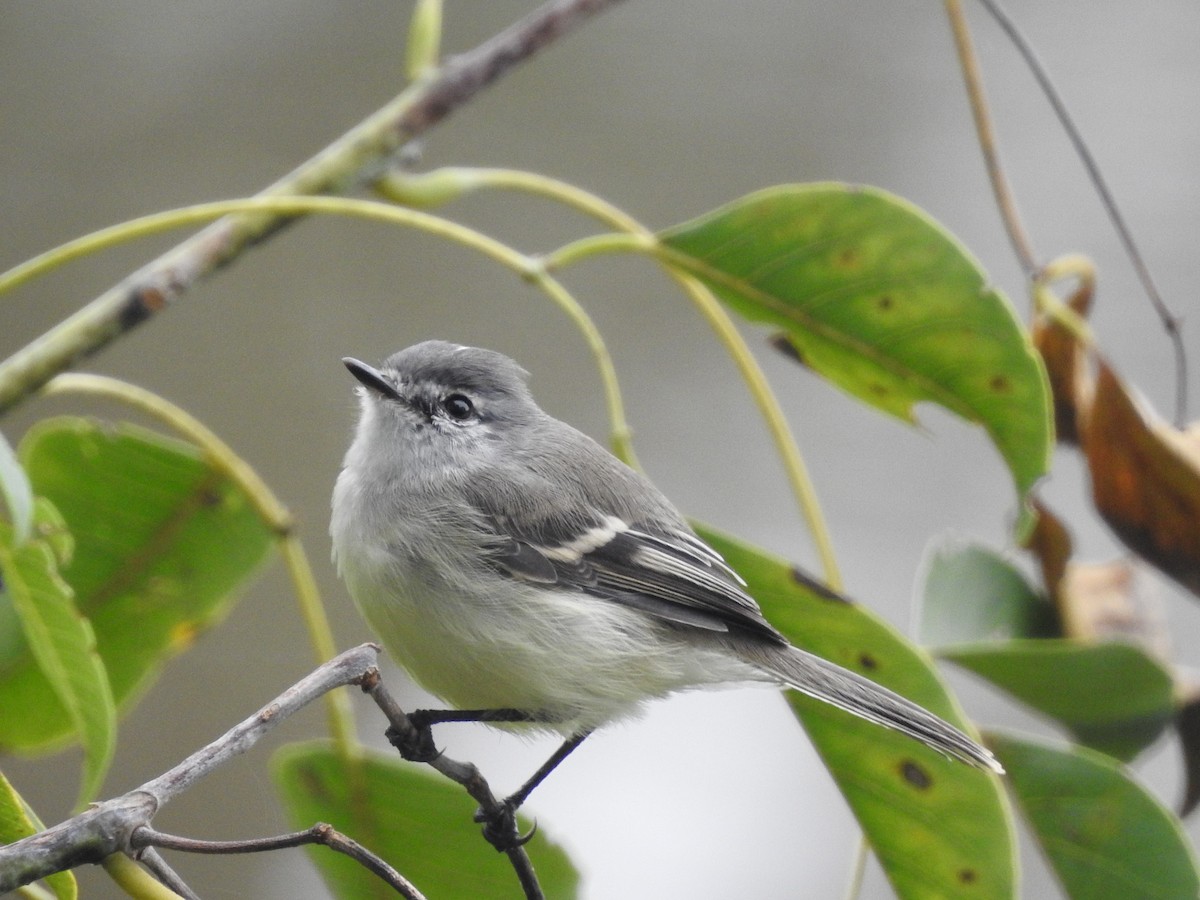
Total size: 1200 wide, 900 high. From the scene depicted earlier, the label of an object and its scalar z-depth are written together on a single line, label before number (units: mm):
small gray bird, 3225
